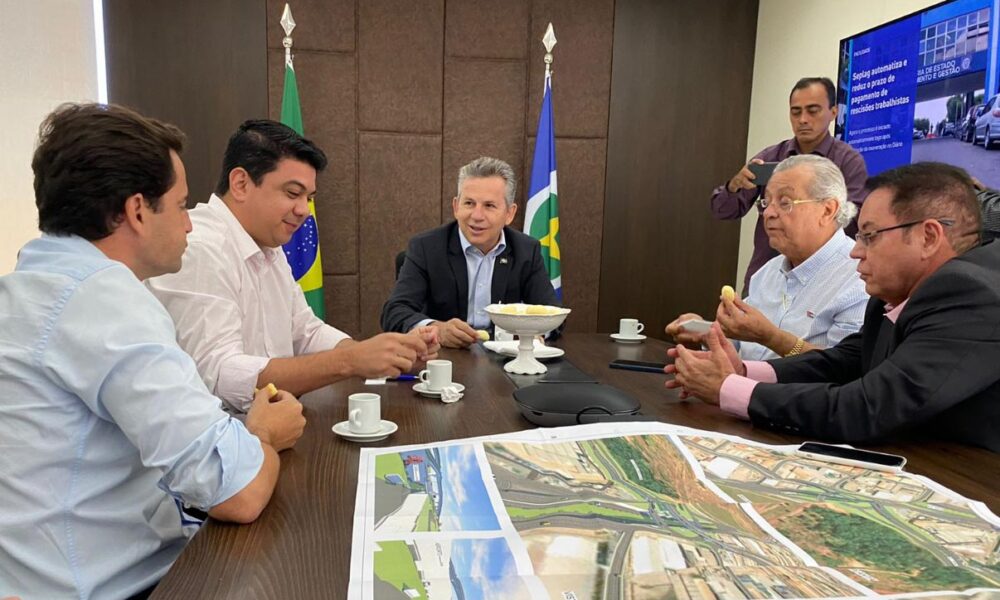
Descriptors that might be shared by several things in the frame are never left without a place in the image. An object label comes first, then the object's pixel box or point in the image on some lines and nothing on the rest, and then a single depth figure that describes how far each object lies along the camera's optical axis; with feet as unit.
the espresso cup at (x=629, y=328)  7.89
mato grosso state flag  13.82
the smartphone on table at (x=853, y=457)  3.62
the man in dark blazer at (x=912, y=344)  3.97
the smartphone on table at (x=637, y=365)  6.15
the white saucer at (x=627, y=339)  7.77
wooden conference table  2.43
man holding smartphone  10.32
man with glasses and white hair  6.63
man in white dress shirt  4.89
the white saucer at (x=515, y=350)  6.64
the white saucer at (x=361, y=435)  3.95
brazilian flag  12.73
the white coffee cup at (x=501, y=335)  7.45
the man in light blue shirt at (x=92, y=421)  2.91
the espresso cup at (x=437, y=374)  5.11
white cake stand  5.90
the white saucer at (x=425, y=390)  5.04
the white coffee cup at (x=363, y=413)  4.01
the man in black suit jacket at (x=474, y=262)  8.69
